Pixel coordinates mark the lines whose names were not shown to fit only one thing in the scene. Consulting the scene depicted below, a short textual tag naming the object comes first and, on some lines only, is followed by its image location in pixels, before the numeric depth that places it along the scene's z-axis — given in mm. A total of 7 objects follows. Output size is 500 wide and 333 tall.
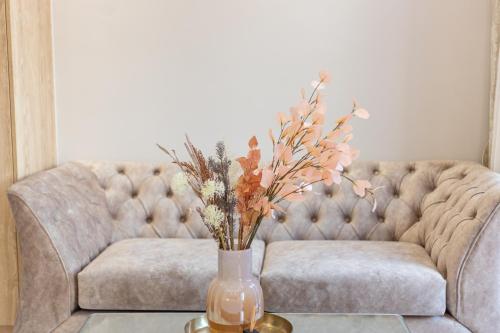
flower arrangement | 1541
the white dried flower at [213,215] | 1533
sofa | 2158
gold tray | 1689
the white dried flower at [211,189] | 1510
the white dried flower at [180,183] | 1536
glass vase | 1592
